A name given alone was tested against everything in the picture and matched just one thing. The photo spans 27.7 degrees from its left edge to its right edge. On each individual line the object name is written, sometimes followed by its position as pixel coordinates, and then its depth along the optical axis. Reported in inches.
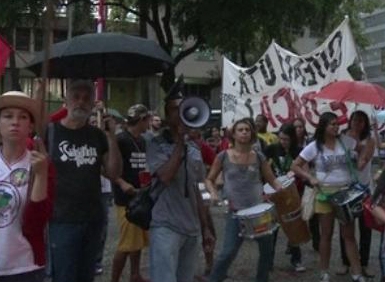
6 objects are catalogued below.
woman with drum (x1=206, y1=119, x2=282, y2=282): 262.1
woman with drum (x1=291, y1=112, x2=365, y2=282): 286.4
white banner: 477.1
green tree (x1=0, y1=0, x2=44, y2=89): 486.6
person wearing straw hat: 146.6
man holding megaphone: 195.5
